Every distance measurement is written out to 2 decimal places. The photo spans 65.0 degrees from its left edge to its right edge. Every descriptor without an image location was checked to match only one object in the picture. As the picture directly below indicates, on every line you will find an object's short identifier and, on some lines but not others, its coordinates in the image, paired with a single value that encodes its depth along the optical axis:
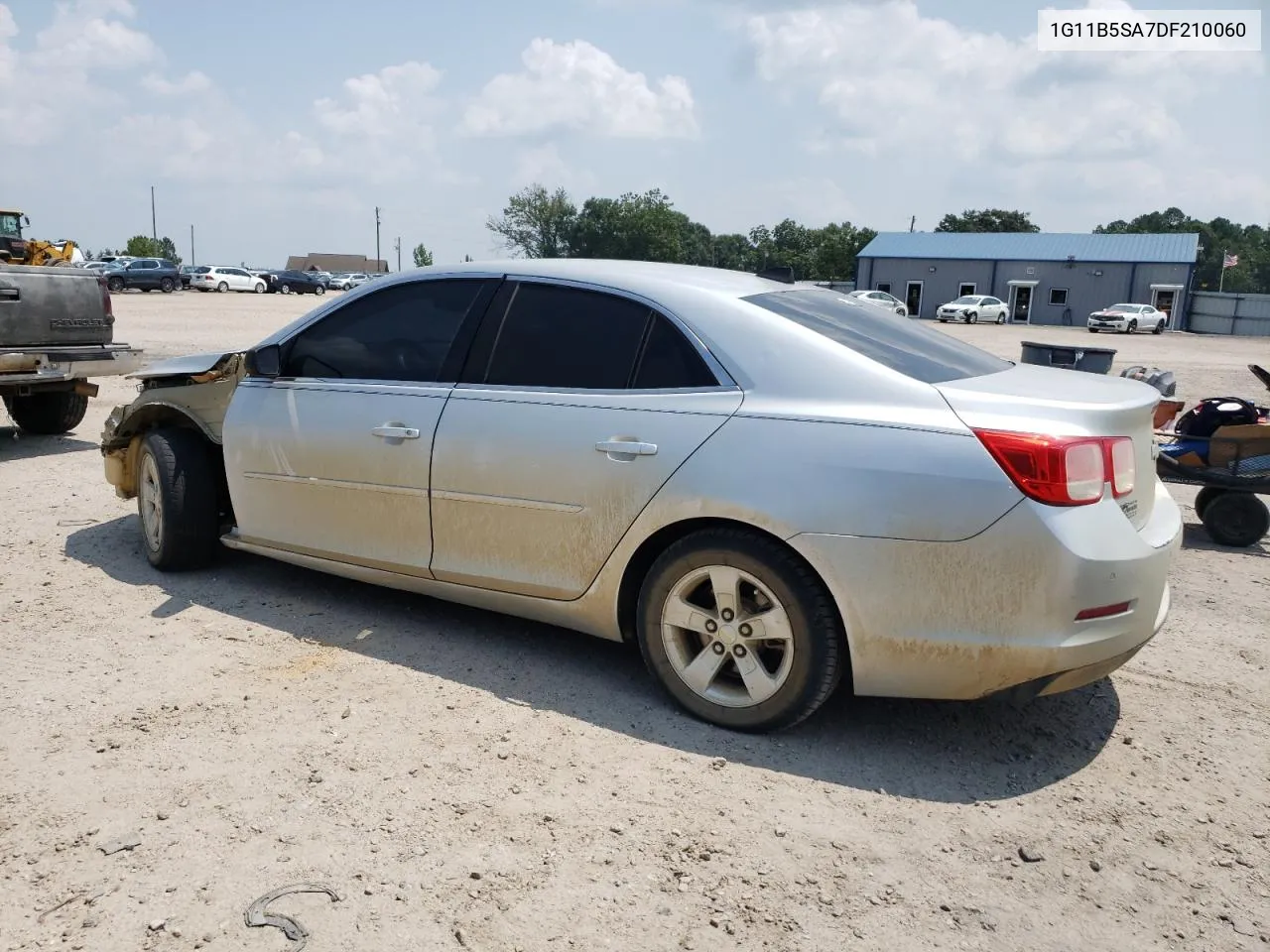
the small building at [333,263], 118.36
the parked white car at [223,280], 52.25
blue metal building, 53.69
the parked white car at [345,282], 58.85
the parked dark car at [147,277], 44.69
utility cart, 6.24
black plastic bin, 9.12
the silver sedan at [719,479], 3.06
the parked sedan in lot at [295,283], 55.50
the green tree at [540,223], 95.50
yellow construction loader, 27.28
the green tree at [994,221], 97.00
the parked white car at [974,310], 48.00
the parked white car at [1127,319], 45.25
